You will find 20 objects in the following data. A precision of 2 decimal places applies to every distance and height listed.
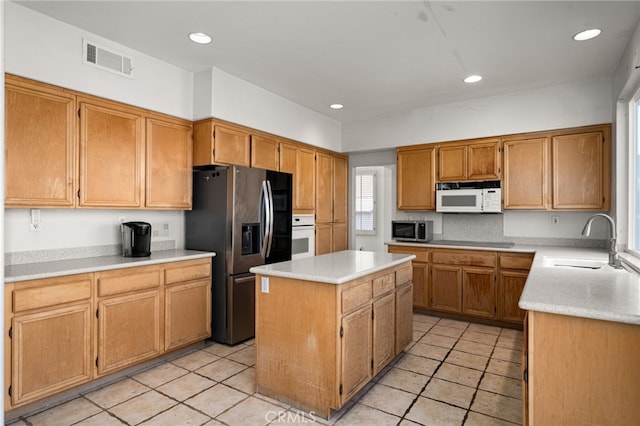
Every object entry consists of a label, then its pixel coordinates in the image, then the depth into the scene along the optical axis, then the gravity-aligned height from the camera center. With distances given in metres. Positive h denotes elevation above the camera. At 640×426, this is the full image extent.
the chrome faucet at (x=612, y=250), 2.58 -0.28
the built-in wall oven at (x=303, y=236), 4.61 -0.31
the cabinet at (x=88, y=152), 2.52 +0.49
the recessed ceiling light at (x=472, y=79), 3.75 +1.40
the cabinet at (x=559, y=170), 3.77 +0.46
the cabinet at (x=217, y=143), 3.60 +0.71
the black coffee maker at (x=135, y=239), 3.13 -0.23
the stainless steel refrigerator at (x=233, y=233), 3.50 -0.21
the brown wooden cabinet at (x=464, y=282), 4.14 -0.82
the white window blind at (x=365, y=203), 5.75 +0.15
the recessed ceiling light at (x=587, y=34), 2.79 +1.39
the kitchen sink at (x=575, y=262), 2.88 -0.42
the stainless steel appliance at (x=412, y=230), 4.62 -0.24
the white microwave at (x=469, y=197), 4.29 +0.18
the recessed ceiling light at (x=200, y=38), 2.92 +1.43
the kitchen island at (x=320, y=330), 2.25 -0.79
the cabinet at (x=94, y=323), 2.26 -0.81
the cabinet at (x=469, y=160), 4.35 +0.64
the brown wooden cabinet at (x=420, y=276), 4.52 -0.80
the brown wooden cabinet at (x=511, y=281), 3.94 -0.77
